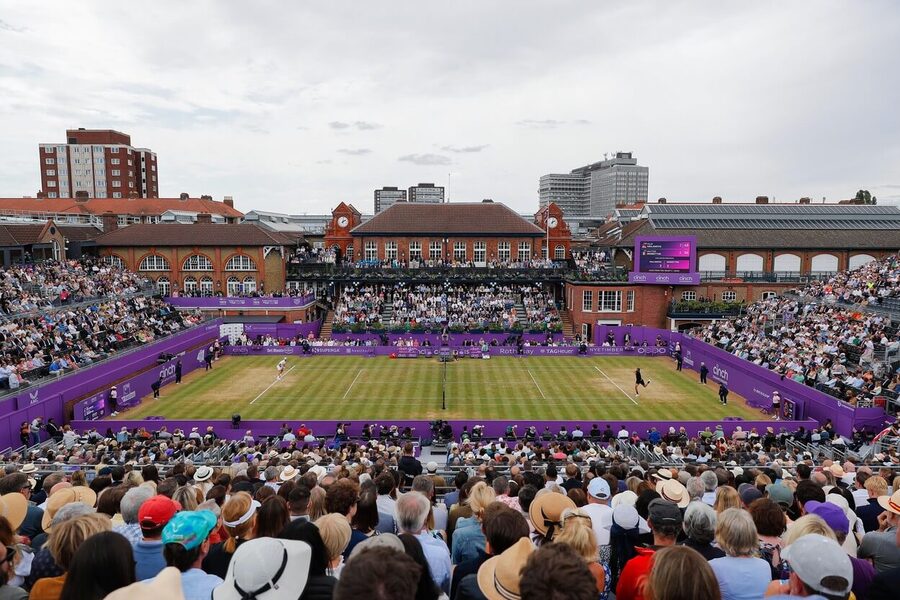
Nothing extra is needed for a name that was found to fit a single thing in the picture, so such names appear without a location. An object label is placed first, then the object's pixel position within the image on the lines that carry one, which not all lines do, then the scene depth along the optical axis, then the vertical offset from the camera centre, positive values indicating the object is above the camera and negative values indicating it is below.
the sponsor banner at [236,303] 51.59 -3.88
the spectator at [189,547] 4.96 -2.38
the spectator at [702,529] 5.89 -2.53
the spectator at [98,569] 4.34 -2.16
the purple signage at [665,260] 49.53 -0.30
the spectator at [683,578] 3.88 -1.98
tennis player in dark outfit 33.19 -6.48
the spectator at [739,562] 5.02 -2.47
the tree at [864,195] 121.04 +12.21
